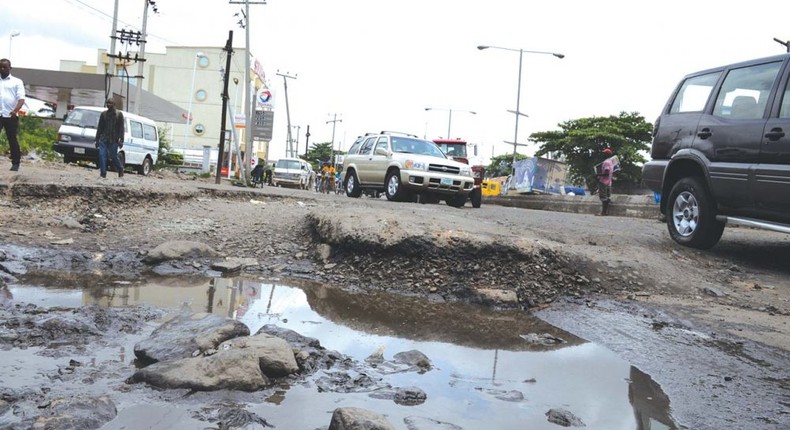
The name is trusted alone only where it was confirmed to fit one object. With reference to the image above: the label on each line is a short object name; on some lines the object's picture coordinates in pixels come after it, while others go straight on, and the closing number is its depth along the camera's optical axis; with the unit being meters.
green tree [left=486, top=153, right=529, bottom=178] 57.03
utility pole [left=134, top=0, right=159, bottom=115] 28.03
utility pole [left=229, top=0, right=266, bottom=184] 26.03
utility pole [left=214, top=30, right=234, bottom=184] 19.16
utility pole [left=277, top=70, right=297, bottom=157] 54.33
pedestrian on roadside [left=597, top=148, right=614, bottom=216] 12.69
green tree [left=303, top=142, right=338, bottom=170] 82.69
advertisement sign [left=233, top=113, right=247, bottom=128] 27.64
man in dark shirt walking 10.84
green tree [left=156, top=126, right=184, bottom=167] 28.57
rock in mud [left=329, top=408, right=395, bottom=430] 2.20
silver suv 11.54
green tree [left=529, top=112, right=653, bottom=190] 37.25
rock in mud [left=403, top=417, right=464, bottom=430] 2.43
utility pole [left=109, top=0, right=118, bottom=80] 27.35
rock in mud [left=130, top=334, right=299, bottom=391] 2.65
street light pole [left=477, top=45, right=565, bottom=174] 30.46
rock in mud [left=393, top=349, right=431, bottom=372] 3.25
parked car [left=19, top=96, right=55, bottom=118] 47.47
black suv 5.39
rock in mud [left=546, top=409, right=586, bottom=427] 2.56
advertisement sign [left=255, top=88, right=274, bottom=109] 27.41
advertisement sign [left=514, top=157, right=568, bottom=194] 28.67
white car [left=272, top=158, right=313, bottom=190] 30.34
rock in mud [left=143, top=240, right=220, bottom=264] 5.67
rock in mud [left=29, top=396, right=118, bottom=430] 2.17
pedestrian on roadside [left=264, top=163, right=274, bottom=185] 31.05
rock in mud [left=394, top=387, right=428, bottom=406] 2.69
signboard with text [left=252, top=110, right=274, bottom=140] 28.02
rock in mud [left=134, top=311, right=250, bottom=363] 3.03
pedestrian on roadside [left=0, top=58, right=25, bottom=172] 8.43
